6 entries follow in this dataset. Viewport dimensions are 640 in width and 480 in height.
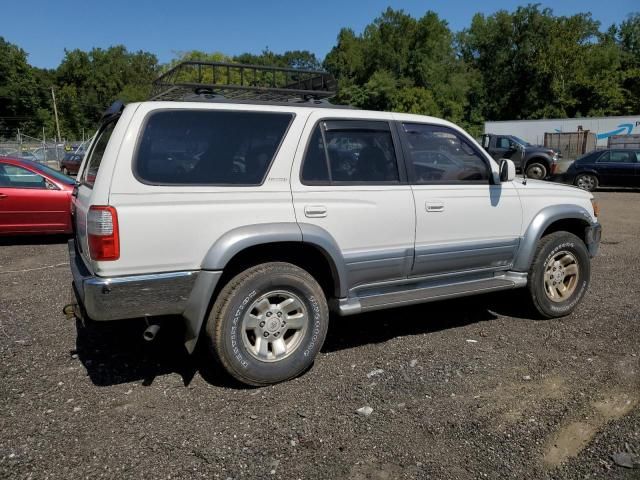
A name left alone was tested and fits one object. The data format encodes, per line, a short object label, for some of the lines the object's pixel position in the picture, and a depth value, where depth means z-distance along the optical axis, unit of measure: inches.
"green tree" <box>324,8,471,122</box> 2201.0
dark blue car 657.6
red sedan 315.9
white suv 123.6
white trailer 1190.3
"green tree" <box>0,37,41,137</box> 2709.2
